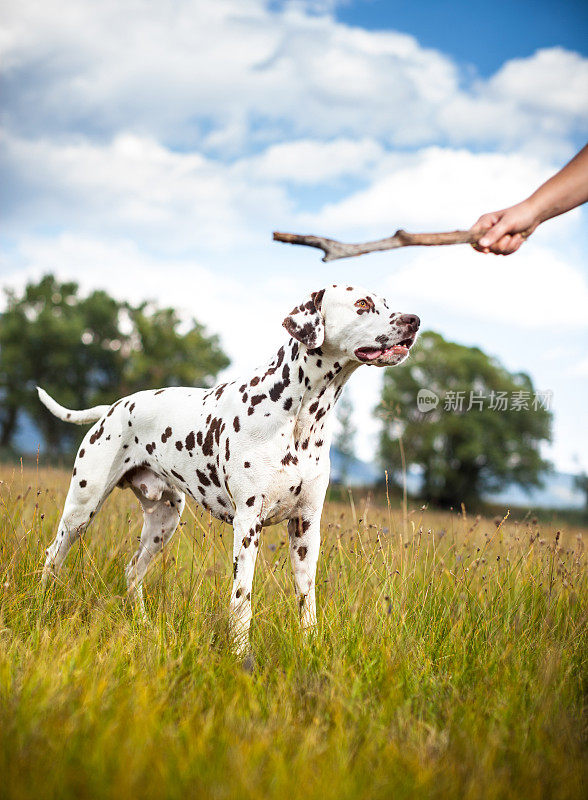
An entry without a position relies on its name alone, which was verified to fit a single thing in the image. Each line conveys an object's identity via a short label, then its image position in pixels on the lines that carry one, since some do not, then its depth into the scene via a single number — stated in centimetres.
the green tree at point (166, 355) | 4303
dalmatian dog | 404
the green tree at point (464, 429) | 4128
